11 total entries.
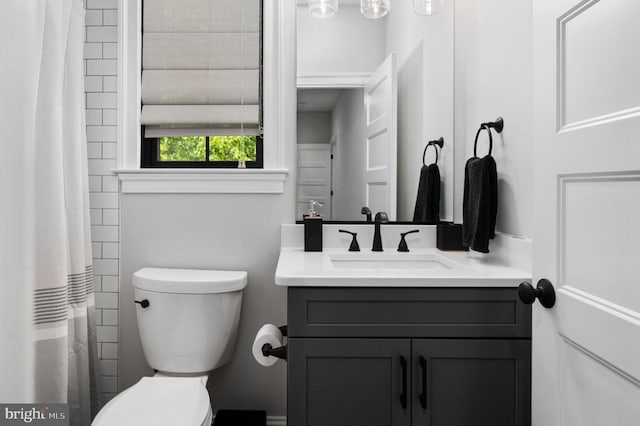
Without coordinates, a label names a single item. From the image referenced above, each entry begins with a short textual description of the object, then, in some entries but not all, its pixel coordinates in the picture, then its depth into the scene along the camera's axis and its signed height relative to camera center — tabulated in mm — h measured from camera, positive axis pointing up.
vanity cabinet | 1226 -410
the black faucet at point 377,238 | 1836 -113
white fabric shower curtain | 1323 -13
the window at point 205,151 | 2057 +281
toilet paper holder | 1380 -445
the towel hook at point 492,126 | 1576 +313
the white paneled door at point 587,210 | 777 +3
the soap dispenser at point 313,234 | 1810 -96
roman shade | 1962 +678
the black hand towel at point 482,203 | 1542 +30
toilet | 1711 -429
